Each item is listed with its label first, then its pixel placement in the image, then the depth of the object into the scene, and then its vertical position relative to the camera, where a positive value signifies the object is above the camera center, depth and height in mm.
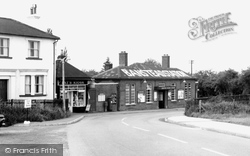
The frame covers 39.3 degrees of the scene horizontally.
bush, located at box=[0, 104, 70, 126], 22472 -1487
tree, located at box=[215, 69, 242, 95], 54844 +1272
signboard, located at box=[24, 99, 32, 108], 22328 -681
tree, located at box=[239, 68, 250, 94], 50125 +1540
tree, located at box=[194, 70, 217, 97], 59559 +873
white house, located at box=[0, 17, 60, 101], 28938 +2656
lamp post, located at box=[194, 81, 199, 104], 54812 -303
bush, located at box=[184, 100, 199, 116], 29922 -1434
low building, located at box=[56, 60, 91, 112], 35500 +618
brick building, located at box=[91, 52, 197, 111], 41731 +590
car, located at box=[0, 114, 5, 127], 16797 -1346
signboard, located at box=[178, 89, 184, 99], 51588 -416
